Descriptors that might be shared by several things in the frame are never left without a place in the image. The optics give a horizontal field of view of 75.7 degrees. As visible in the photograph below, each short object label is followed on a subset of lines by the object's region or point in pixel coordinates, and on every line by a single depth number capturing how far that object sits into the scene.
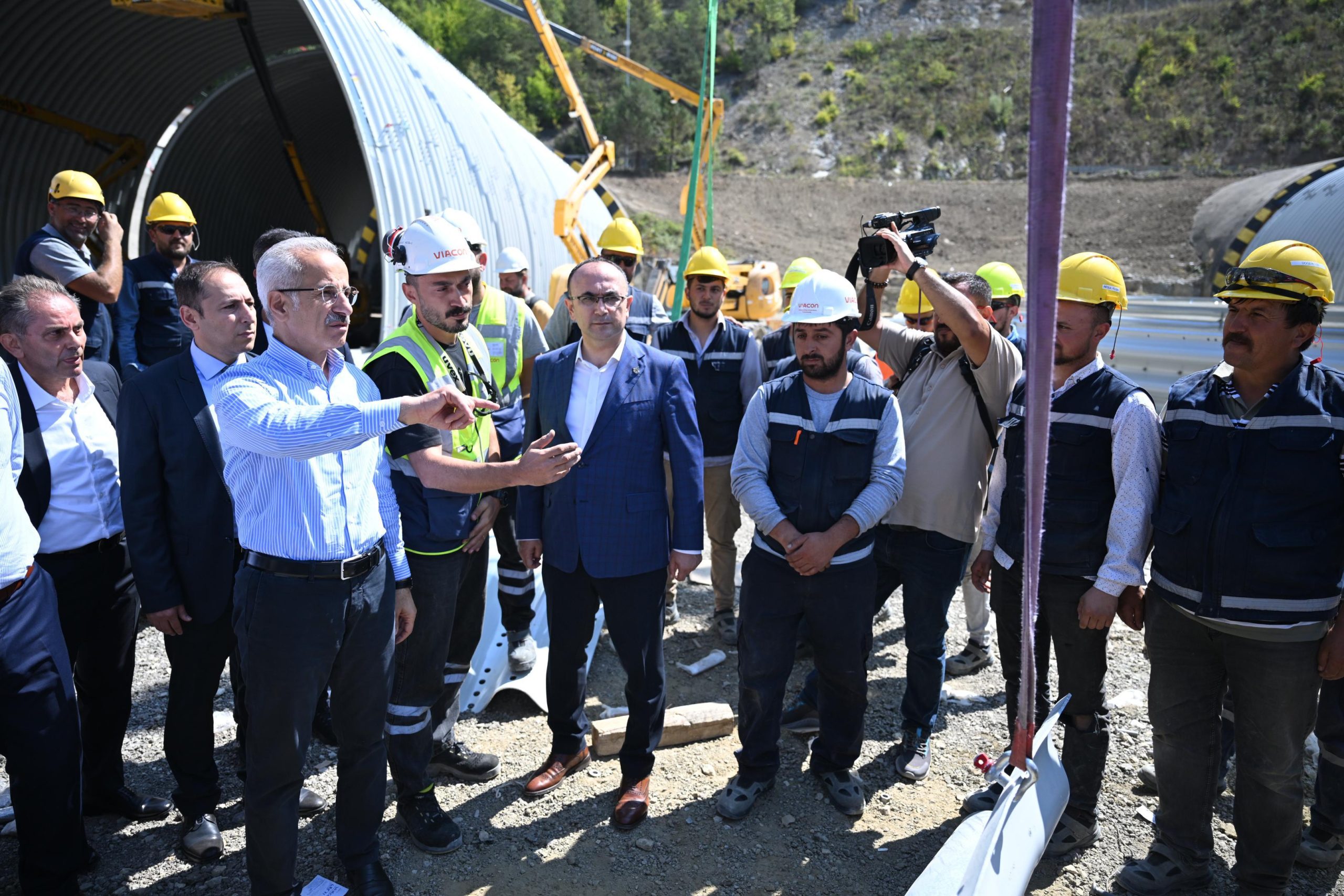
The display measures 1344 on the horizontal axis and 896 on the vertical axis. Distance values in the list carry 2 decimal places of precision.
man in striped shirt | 2.43
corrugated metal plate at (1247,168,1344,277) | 8.96
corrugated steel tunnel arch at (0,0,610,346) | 7.47
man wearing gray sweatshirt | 3.44
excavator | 12.23
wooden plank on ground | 4.10
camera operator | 3.79
